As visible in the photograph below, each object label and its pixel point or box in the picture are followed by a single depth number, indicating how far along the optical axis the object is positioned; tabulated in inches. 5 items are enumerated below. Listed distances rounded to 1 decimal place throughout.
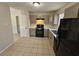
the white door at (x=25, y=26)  162.0
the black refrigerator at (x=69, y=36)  34.6
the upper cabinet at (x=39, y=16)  184.0
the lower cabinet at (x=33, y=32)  179.6
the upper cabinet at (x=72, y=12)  50.9
